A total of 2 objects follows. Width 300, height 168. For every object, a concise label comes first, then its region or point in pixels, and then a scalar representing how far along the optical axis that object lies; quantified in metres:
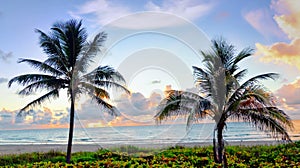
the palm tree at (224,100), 7.63
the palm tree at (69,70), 10.41
